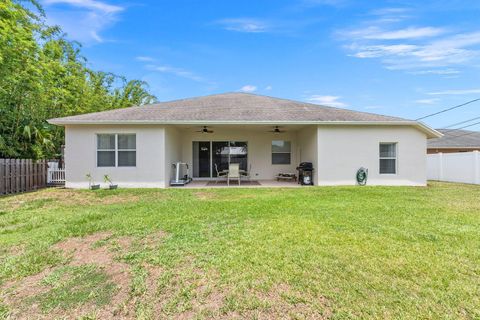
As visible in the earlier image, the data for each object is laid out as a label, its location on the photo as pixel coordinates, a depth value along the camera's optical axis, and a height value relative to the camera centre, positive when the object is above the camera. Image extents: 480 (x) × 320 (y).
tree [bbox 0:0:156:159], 9.30 +3.83
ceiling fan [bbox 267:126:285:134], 12.94 +1.57
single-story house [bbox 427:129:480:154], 22.28 +1.36
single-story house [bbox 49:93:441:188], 10.55 +0.80
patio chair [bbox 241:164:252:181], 13.60 -0.70
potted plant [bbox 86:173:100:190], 10.54 -0.75
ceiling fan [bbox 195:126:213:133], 12.66 +1.55
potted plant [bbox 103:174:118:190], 10.31 -0.77
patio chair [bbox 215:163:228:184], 13.43 -0.75
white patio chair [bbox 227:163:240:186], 11.82 -0.45
